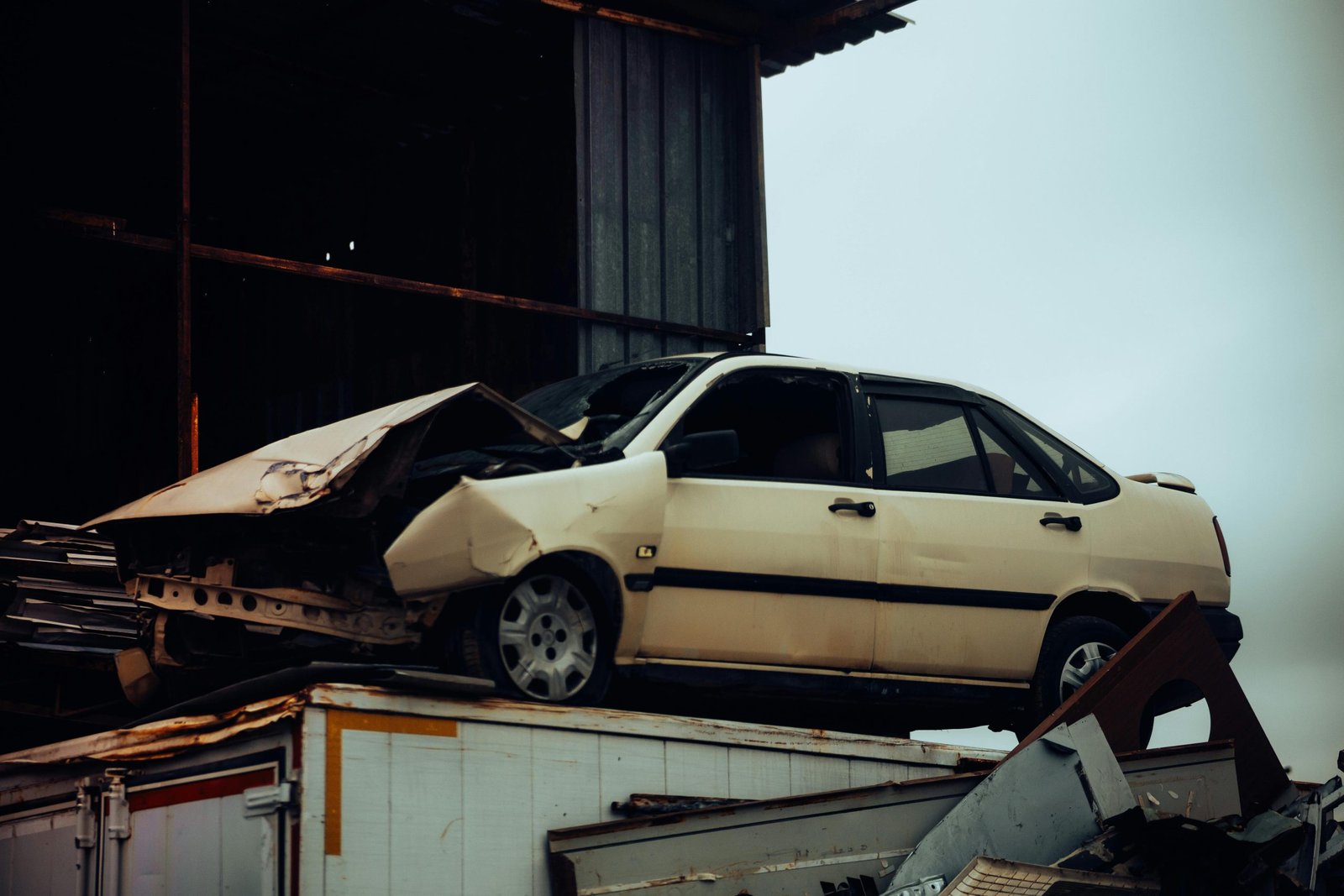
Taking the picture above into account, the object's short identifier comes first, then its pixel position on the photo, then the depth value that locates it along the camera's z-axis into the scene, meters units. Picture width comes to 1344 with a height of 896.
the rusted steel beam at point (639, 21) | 12.16
